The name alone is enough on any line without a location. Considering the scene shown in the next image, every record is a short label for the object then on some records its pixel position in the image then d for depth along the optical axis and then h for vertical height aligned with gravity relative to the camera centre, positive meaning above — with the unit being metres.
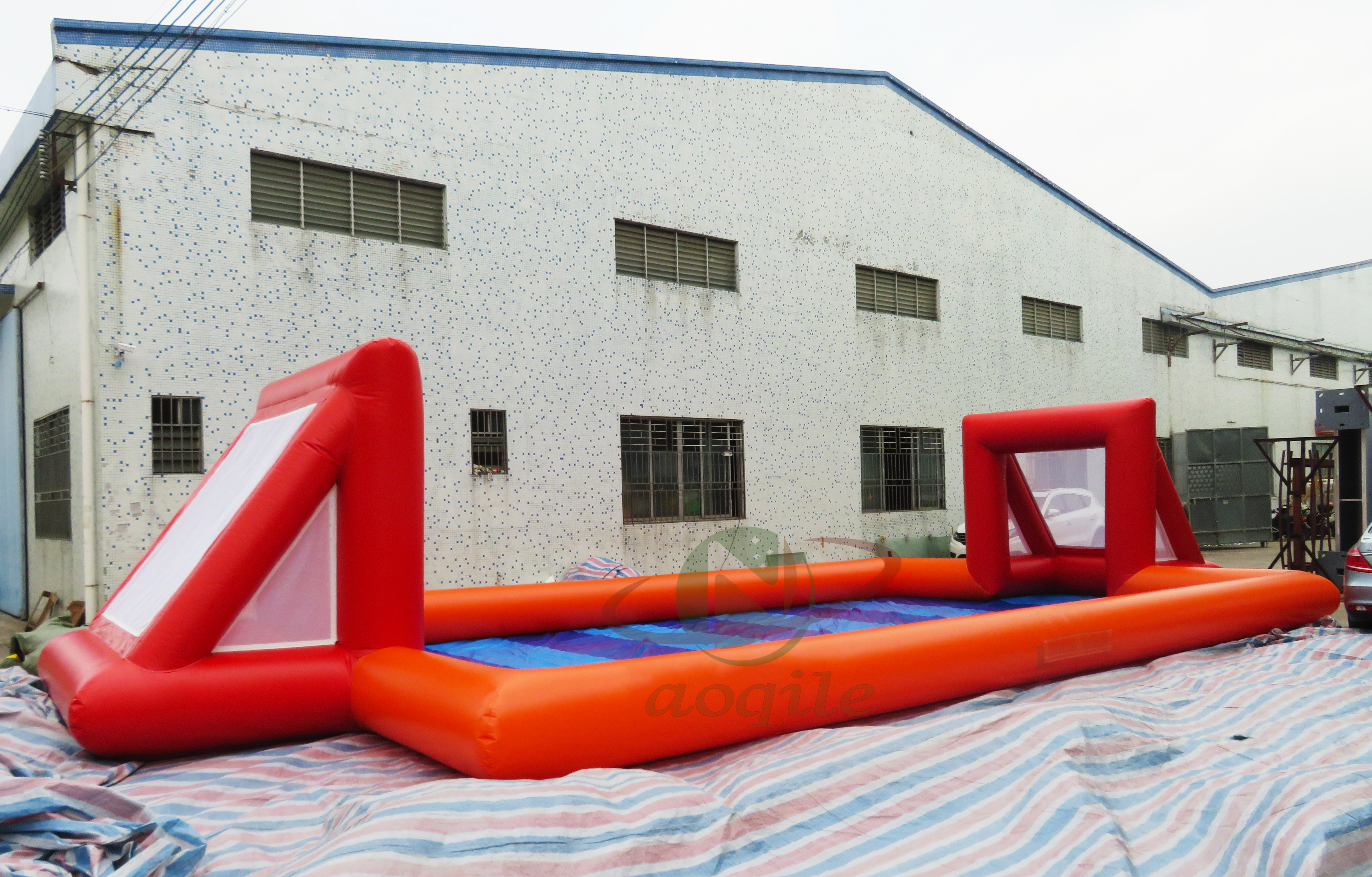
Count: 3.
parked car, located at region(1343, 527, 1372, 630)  5.31 -0.95
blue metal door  7.78 -0.02
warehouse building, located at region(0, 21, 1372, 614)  5.58 +1.55
